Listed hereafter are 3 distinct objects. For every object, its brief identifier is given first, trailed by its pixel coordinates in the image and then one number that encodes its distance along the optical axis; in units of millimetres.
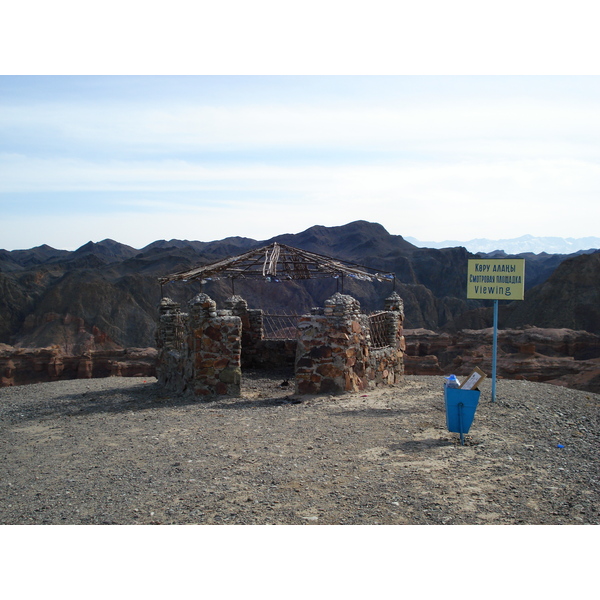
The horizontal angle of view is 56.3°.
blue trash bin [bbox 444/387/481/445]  6605
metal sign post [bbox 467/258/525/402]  9031
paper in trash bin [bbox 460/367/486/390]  6501
